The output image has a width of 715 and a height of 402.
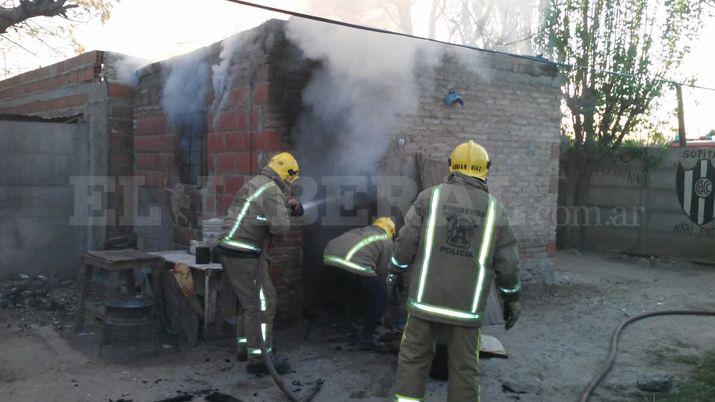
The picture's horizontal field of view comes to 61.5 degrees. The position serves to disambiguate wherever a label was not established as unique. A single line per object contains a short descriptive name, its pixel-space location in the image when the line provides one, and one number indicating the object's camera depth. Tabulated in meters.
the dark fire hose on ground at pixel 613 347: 4.70
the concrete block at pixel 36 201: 8.30
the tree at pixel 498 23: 10.49
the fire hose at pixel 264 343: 4.55
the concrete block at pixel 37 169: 8.28
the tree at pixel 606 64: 12.75
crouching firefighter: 5.67
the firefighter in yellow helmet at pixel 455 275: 3.74
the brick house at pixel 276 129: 6.49
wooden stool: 5.81
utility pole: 12.52
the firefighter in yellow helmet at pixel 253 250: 5.12
